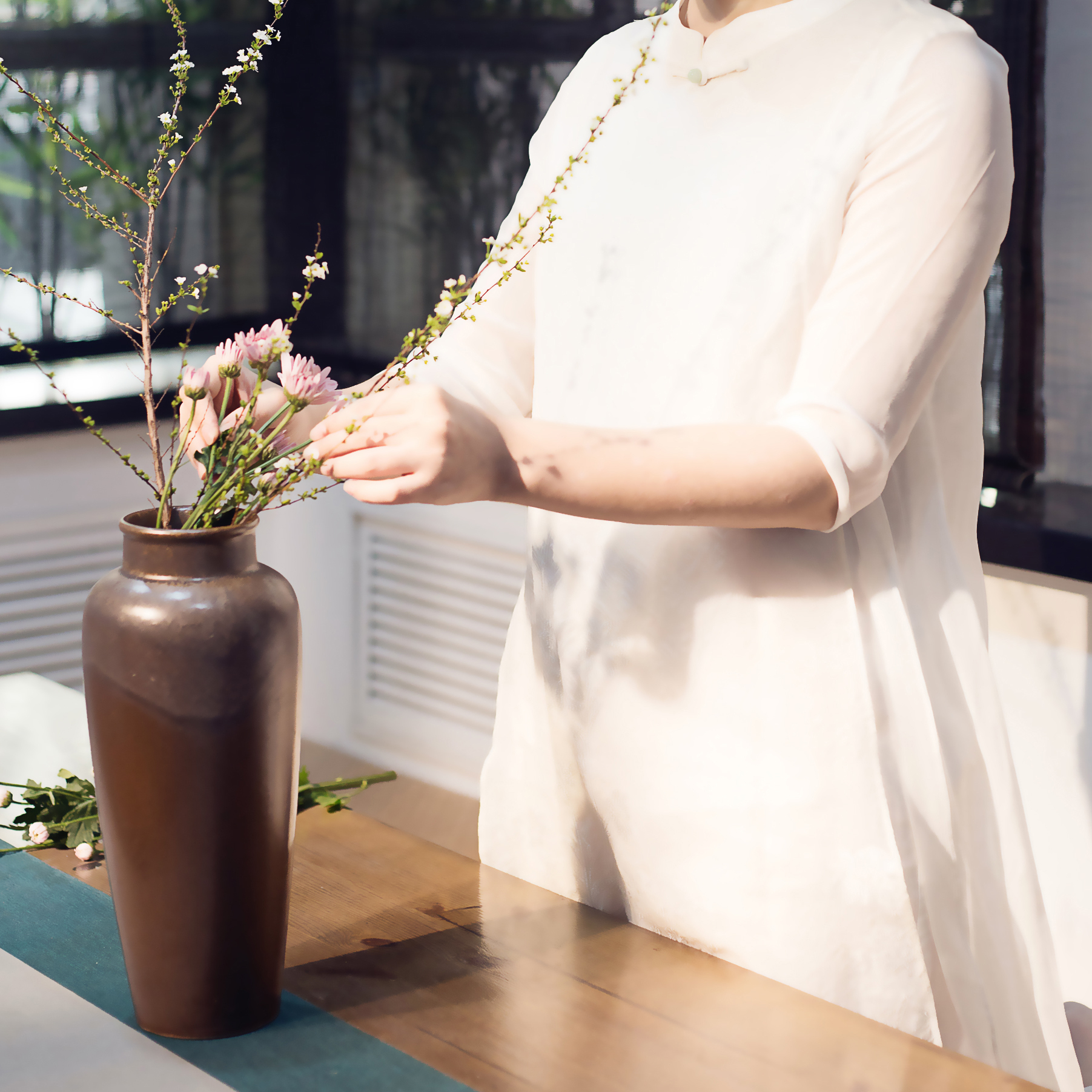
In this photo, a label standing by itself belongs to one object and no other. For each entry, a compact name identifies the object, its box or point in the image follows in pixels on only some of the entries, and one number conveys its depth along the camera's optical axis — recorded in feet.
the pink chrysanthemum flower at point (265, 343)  6.21
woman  6.76
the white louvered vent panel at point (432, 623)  17.02
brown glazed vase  6.18
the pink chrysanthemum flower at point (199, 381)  6.28
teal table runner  6.29
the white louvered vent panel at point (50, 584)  16.58
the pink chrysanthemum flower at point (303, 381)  6.25
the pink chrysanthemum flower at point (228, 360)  6.36
